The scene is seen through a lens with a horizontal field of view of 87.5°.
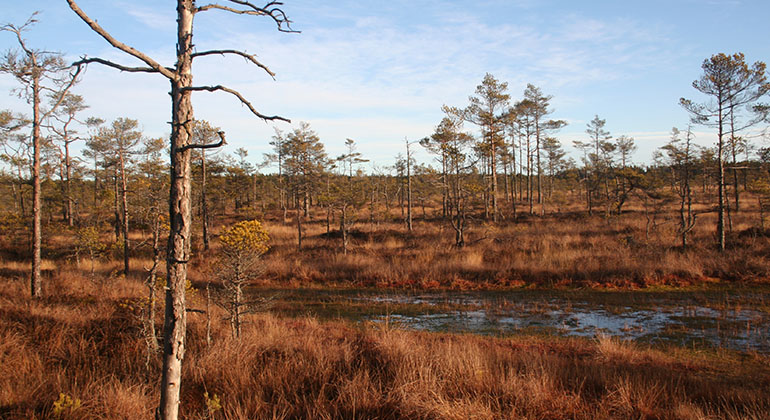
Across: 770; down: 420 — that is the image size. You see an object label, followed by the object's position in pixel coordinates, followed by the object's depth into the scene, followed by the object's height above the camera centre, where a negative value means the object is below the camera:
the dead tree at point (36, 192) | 11.33 +0.56
